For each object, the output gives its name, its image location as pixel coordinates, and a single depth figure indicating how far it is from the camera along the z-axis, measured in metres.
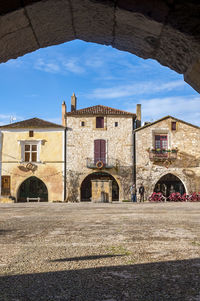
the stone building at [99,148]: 22.56
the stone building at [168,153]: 22.34
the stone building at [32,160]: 22.55
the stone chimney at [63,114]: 23.77
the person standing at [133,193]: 20.80
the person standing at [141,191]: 21.22
